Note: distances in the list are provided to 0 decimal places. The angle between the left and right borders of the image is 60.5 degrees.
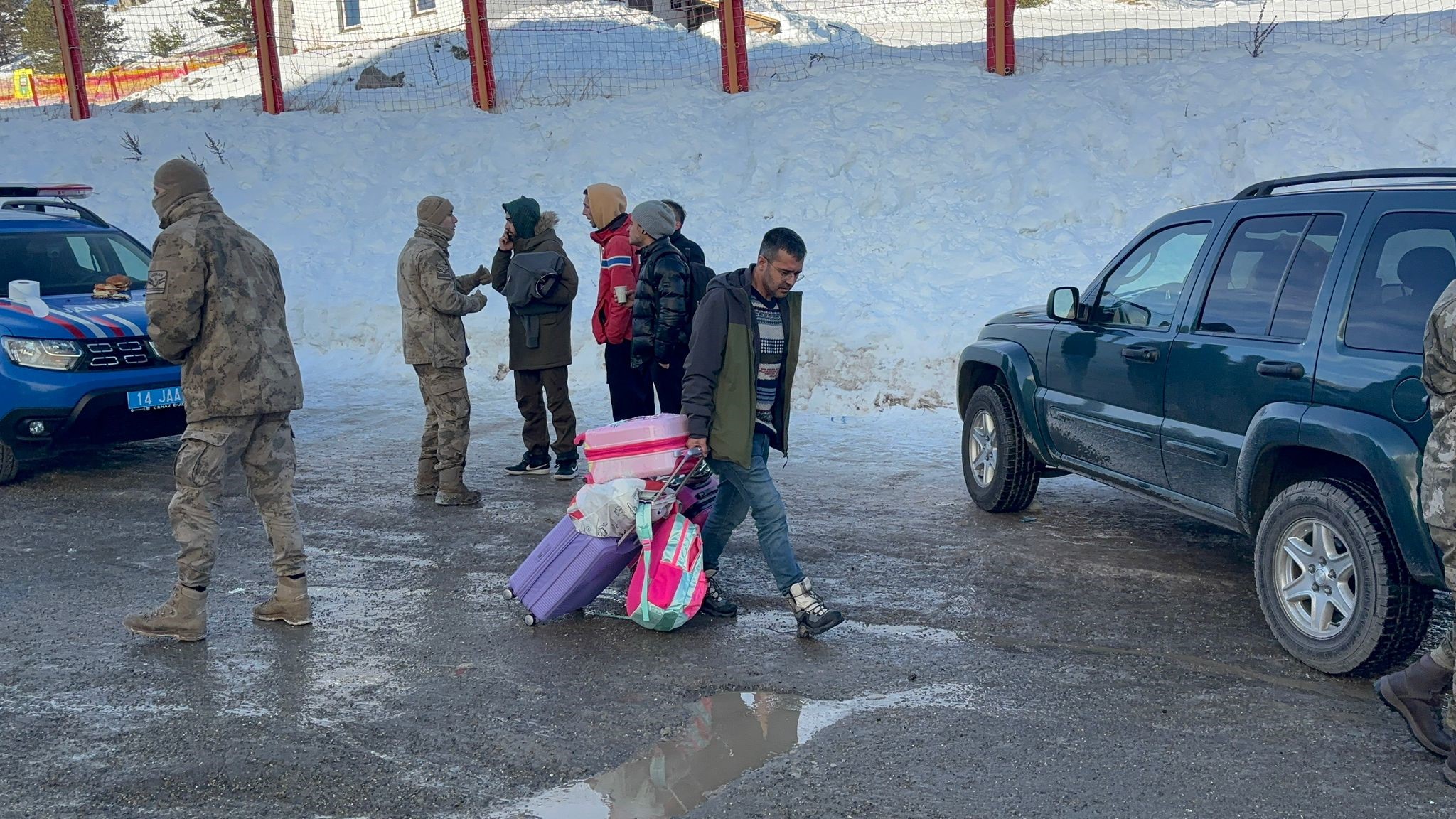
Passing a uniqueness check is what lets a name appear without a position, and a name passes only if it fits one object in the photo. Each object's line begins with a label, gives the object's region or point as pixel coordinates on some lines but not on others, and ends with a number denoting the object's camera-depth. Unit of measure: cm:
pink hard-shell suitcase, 526
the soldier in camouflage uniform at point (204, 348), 509
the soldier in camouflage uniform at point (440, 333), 754
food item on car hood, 860
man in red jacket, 762
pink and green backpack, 520
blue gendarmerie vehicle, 779
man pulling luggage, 514
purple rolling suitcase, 530
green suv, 438
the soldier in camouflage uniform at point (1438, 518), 372
